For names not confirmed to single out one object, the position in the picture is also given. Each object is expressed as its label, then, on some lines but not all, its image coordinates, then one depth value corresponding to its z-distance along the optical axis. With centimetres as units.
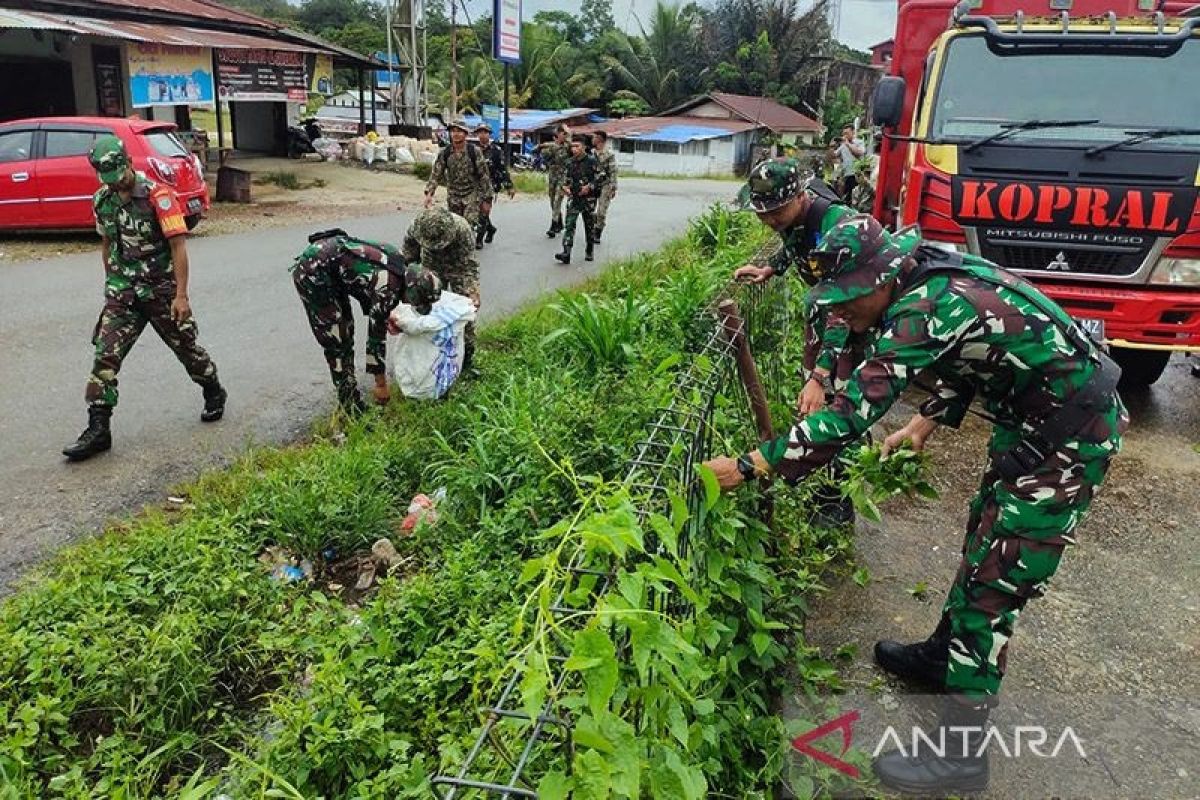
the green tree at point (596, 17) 6014
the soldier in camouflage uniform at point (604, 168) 1124
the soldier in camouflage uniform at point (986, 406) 231
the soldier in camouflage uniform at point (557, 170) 1209
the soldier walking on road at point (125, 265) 467
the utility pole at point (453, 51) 2450
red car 1028
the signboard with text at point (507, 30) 2060
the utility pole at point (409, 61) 2367
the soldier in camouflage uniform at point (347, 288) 507
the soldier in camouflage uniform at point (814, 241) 362
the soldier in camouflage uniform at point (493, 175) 1093
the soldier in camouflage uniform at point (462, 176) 984
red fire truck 506
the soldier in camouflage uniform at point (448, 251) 589
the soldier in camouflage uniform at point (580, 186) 1091
